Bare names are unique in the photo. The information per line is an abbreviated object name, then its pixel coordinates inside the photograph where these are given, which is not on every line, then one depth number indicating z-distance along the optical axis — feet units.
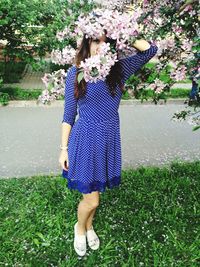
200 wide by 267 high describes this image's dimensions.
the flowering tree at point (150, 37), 4.07
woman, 5.06
